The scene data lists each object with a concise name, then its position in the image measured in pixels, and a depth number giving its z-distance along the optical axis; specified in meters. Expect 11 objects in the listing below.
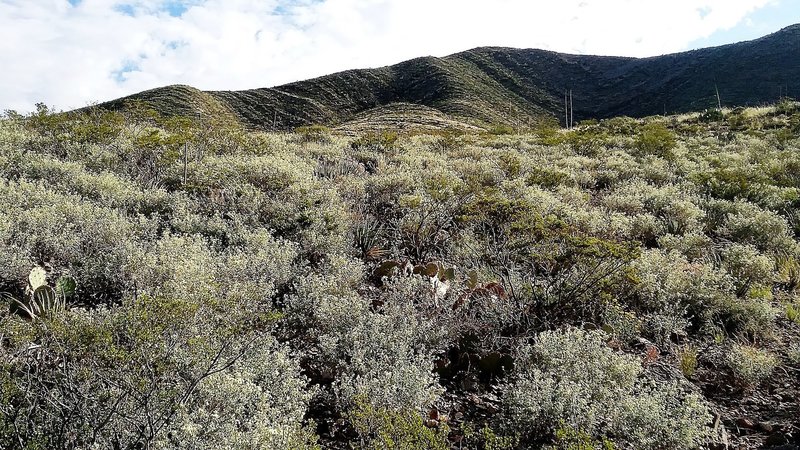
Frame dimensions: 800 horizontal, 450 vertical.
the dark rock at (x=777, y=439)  3.59
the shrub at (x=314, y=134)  16.42
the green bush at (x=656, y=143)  15.55
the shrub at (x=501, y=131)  24.94
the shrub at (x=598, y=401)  3.21
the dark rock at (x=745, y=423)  3.82
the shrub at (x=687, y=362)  4.40
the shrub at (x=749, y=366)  4.27
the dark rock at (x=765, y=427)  3.75
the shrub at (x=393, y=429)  2.65
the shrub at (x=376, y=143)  15.11
